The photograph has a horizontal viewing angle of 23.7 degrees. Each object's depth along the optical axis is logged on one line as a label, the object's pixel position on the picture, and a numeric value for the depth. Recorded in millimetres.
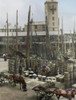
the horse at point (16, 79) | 15771
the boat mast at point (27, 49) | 25419
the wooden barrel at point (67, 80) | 16719
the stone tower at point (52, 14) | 80500
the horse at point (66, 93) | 12266
